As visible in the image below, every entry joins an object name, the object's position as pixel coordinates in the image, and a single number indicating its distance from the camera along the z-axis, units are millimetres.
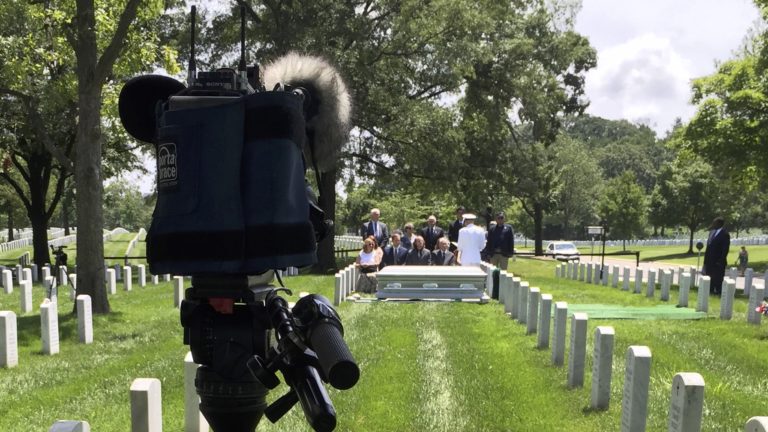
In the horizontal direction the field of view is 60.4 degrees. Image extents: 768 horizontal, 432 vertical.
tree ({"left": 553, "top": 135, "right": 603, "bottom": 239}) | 55094
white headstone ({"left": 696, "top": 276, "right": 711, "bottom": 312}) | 12625
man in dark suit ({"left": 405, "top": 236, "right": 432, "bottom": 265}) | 15812
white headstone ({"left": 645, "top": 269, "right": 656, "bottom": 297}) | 16250
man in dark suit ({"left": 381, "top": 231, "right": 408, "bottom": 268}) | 16250
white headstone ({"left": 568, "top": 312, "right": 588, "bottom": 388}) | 6691
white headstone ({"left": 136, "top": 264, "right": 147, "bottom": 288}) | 19283
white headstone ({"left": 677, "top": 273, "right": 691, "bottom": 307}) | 13769
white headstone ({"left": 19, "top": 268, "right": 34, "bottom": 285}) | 15853
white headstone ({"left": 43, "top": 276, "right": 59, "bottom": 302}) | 13581
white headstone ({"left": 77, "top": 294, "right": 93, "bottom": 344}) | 9289
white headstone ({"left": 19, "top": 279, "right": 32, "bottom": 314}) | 12870
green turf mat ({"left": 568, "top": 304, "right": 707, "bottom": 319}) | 12261
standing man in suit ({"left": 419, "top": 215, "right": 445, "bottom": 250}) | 17109
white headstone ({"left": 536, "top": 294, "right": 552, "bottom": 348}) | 8688
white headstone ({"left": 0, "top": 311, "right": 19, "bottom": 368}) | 7712
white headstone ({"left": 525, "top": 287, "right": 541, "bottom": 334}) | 9734
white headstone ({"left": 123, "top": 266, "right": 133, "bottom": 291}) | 18094
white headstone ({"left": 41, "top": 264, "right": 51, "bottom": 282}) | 18114
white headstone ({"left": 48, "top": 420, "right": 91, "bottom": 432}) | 2635
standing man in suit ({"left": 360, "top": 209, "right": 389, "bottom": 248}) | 16578
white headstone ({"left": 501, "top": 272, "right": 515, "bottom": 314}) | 12180
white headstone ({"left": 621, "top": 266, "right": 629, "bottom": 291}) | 17859
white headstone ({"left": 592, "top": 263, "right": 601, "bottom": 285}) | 20578
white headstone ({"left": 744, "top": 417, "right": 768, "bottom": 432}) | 2898
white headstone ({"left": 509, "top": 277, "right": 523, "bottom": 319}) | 11501
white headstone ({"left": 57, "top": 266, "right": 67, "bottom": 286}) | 19606
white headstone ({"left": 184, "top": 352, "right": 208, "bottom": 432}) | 4906
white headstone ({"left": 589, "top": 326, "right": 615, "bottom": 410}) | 5859
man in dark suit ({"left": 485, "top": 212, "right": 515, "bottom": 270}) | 17141
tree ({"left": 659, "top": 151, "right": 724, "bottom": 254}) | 52000
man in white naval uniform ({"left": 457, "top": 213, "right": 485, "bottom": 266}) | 14961
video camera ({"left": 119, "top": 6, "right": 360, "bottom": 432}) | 2410
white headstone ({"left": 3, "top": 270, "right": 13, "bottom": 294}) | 17328
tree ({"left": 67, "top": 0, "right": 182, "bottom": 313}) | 11352
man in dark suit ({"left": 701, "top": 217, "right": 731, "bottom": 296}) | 16141
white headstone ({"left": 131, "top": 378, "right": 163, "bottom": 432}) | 3660
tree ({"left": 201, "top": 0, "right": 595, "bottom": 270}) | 22312
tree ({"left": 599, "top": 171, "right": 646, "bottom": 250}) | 62562
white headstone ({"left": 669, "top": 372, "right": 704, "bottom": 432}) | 3883
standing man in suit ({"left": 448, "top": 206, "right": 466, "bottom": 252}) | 17250
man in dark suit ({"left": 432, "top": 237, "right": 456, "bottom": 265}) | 15797
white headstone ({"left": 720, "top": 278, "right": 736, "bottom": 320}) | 11680
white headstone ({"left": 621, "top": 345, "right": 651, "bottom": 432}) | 4781
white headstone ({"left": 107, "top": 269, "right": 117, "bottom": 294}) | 16906
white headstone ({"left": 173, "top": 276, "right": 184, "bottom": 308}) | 13506
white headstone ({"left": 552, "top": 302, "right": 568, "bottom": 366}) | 7664
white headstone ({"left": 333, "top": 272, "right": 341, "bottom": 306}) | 13258
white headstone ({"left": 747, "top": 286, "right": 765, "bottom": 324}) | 11508
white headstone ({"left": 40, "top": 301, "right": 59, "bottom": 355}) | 8516
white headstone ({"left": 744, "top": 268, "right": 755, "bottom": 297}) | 16811
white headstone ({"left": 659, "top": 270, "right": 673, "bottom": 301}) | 15328
